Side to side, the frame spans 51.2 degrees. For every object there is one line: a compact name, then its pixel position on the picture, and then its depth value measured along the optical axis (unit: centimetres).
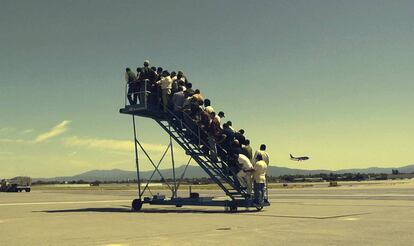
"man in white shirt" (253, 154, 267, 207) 1866
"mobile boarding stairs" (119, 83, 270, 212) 1888
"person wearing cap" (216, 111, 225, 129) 1984
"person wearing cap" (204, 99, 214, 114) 1992
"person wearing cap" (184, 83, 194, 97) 2003
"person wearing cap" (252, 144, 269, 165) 1906
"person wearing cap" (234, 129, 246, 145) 1952
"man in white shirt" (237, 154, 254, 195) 1855
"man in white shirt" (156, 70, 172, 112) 2039
